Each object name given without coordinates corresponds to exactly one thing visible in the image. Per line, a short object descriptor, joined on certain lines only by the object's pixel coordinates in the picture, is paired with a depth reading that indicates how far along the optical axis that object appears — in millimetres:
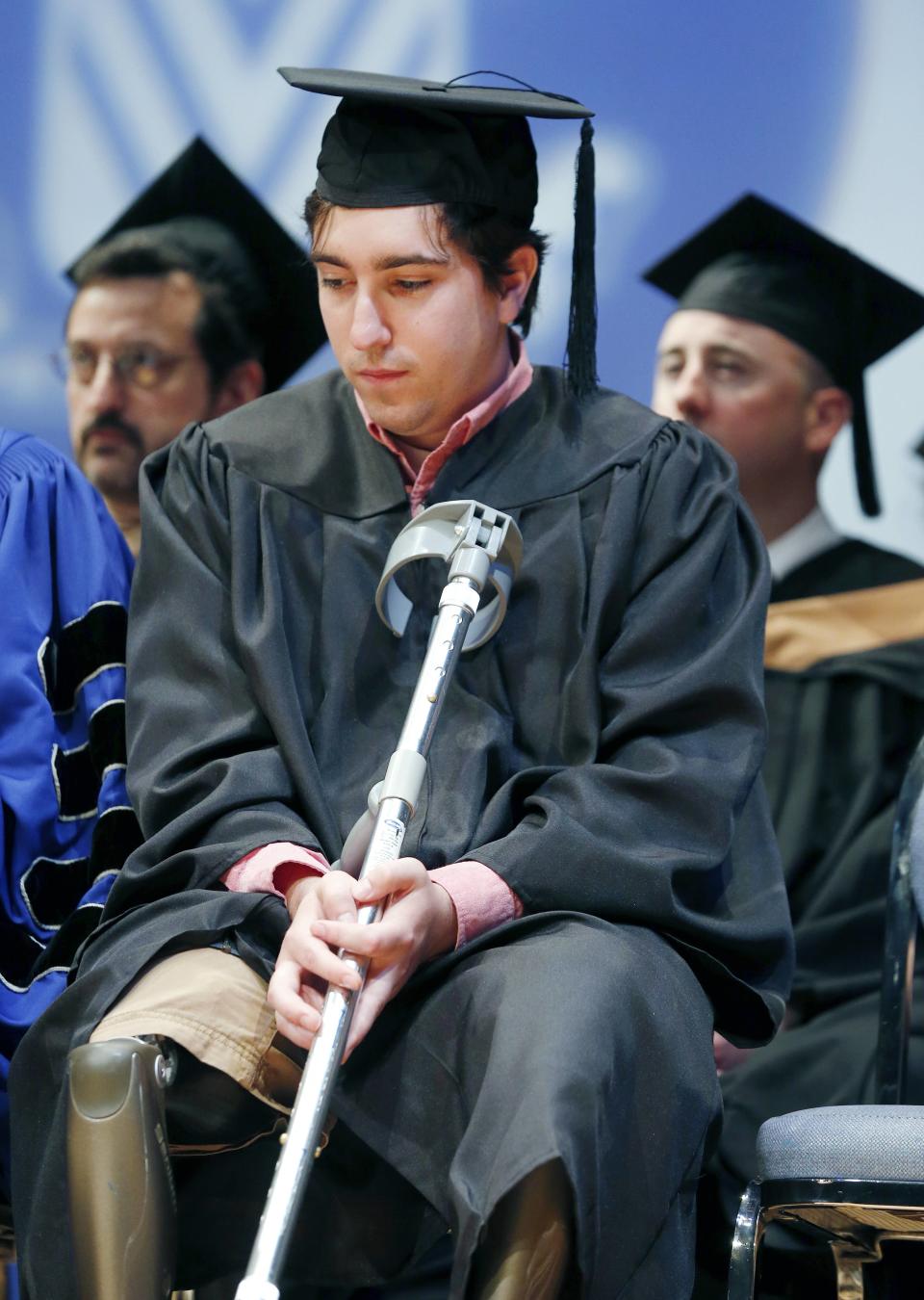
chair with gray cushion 6625
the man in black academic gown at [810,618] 7250
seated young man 6576
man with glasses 7543
